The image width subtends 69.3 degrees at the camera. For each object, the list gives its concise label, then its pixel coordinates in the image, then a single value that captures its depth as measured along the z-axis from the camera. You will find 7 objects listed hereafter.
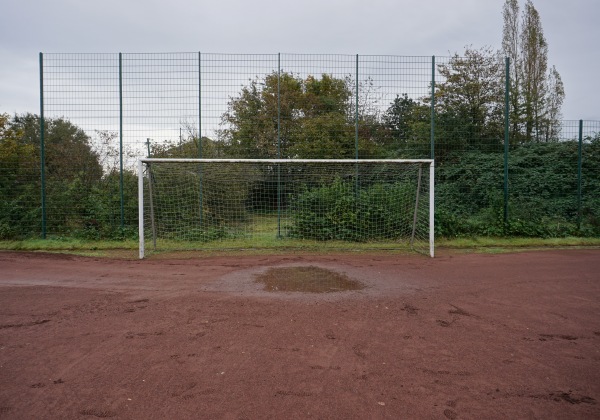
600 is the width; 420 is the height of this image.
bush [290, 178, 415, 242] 10.52
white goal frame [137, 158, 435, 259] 8.97
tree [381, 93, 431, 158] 11.30
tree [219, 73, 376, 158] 11.06
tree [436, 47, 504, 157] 11.48
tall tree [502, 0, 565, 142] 23.17
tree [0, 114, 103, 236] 10.91
